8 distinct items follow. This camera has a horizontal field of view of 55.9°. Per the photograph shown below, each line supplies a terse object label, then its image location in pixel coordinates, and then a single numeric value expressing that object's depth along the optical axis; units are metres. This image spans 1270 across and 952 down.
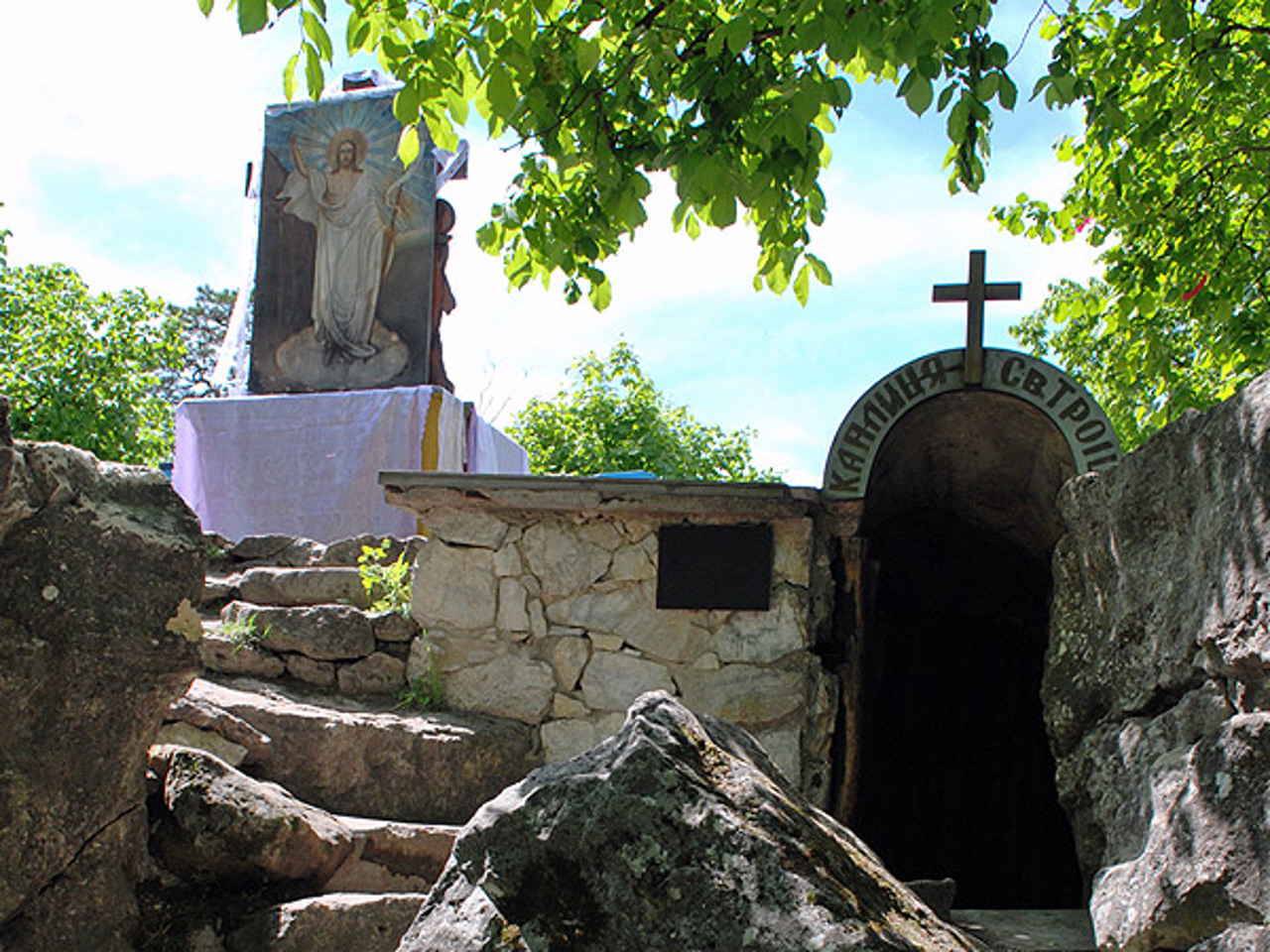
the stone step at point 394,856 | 3.96
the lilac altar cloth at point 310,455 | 9.37
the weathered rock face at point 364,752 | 4.68
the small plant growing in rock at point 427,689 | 5.60
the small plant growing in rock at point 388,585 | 6.00
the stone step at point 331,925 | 3.36
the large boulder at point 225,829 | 3.49
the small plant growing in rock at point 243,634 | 5.53
